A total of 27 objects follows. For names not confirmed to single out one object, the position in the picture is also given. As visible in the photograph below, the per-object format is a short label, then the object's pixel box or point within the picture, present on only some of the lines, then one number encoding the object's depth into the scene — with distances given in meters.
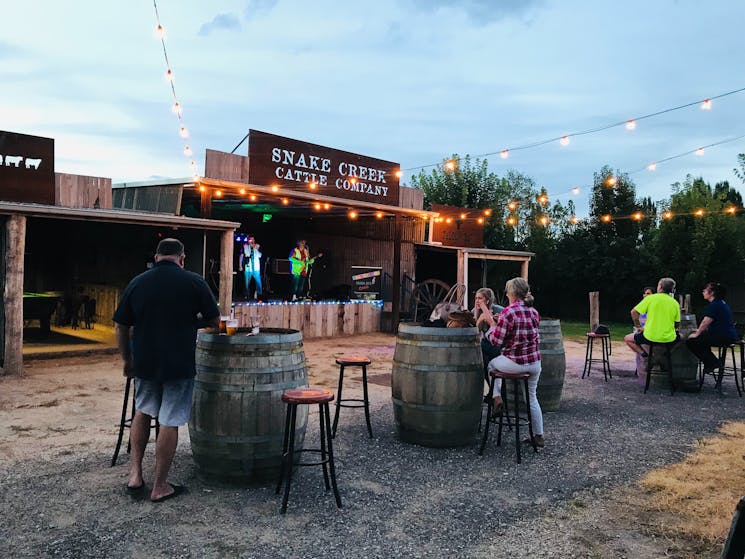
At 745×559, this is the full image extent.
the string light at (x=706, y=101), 9.14
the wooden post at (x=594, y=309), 13.55
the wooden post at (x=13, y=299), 7.87
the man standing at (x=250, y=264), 14.70
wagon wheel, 15.60
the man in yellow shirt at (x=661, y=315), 7.43
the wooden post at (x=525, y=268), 17.28
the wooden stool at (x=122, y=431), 4.15
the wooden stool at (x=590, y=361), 8.73
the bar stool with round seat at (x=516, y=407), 4.66
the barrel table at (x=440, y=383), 4.78
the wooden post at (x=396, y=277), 14.51
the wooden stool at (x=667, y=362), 7.61
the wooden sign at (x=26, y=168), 8.61
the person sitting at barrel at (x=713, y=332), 7.43
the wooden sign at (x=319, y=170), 11.16
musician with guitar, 14.82
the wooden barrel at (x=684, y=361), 7.71
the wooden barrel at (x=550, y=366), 6.27
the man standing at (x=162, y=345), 3.55
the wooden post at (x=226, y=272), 10.17
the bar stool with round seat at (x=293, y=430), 3.64
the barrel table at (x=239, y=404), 3.81
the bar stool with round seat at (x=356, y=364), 5.18
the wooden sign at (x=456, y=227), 16.03
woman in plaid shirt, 4.90
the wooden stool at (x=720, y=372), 7.65
